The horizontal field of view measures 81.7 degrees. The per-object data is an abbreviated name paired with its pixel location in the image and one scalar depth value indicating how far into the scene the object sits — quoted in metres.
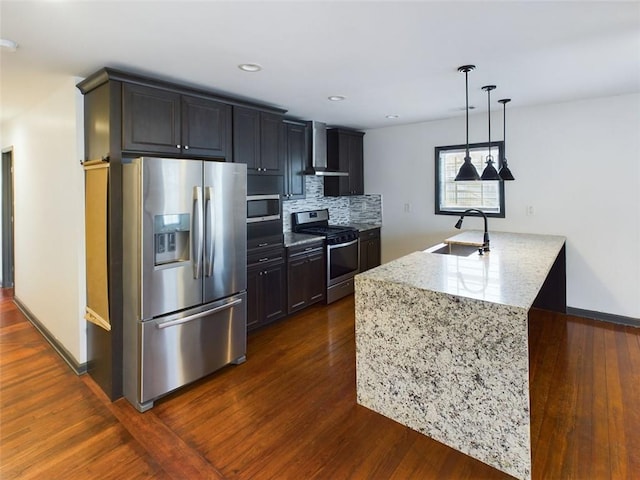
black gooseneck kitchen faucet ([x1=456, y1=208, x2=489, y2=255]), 3.33
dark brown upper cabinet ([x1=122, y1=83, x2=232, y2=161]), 2.64
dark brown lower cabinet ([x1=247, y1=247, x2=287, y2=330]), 3.67
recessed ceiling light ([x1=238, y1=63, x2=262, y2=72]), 2.59
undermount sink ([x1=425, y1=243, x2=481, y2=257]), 3.59
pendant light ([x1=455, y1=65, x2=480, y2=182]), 3.04
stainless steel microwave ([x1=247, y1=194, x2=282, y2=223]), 3.82
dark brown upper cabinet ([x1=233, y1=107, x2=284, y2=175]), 3.47
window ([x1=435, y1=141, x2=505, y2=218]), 4.52
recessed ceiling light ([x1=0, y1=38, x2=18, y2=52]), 2.15
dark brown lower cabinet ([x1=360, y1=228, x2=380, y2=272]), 5.27
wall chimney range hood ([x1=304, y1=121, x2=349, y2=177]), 4.77
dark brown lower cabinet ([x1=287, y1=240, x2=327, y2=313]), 4.15
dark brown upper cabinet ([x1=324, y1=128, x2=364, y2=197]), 5.29
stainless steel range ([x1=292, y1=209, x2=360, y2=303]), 4.64
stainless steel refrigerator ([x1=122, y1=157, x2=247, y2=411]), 2.48
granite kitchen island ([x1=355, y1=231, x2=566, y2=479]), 1.90
